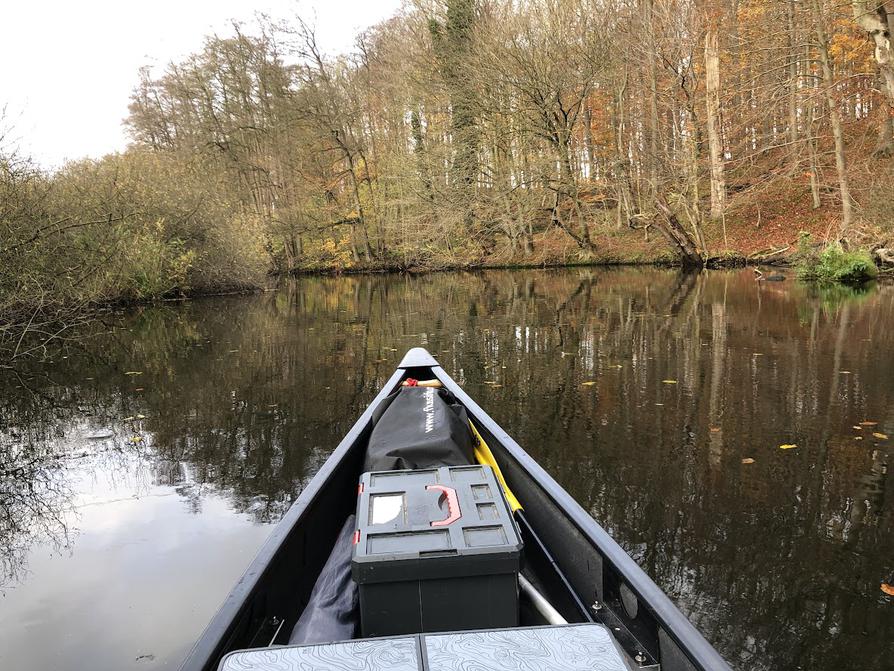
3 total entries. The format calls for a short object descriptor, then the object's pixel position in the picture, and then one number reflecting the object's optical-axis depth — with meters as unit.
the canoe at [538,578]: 1.52
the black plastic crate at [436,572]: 1.71
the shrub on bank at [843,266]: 15.38
